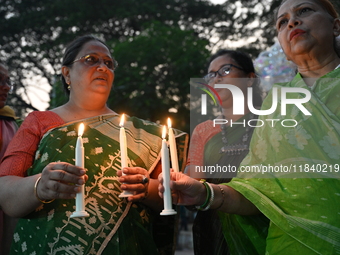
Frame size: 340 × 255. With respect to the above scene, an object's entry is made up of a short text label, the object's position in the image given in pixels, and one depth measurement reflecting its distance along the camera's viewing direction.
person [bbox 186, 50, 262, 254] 2.91
